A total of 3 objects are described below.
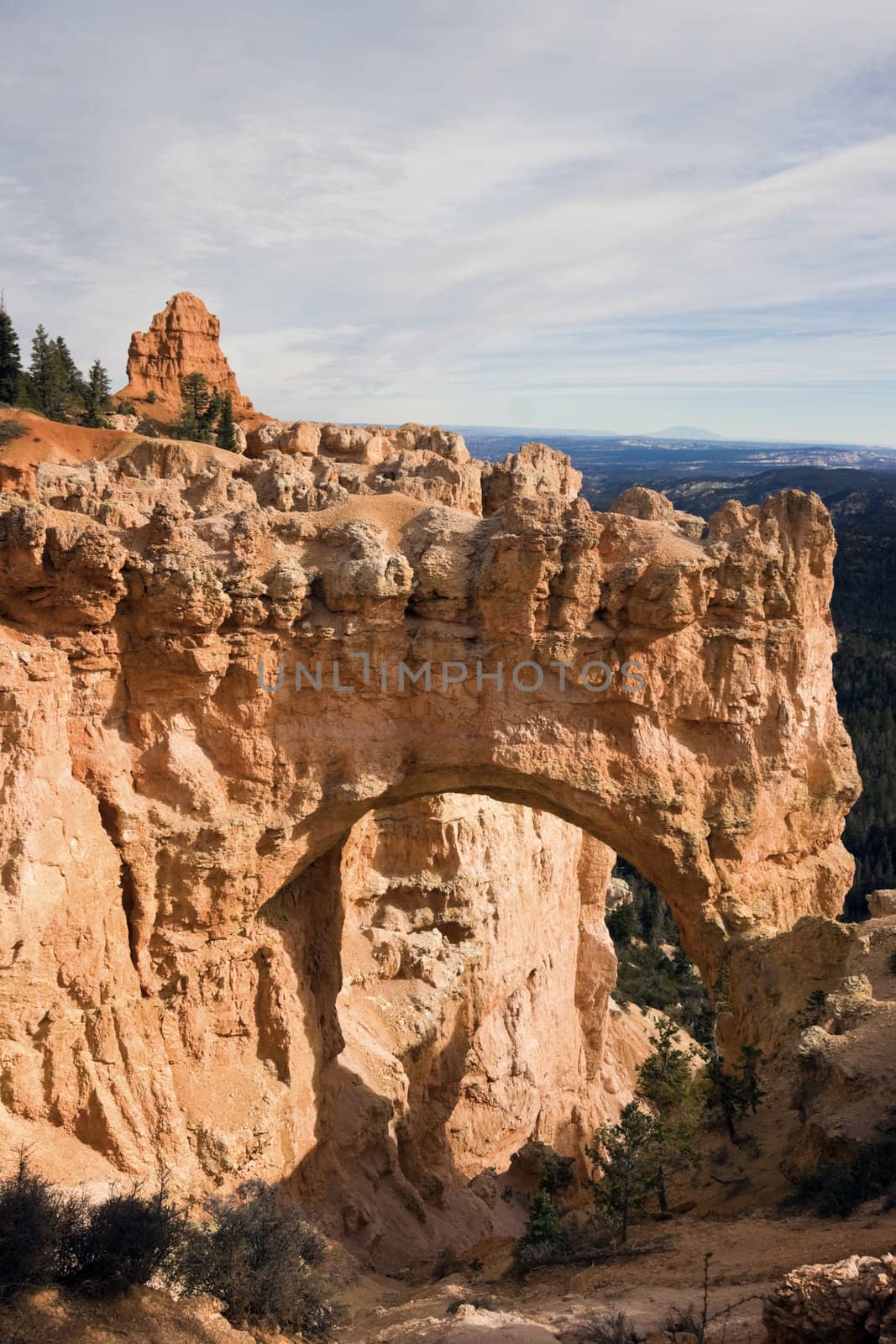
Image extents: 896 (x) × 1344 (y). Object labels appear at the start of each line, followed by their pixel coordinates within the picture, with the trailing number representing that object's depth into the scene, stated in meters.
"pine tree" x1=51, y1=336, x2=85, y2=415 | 61.09
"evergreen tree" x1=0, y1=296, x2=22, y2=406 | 56.25
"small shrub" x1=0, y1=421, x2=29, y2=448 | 46.84
